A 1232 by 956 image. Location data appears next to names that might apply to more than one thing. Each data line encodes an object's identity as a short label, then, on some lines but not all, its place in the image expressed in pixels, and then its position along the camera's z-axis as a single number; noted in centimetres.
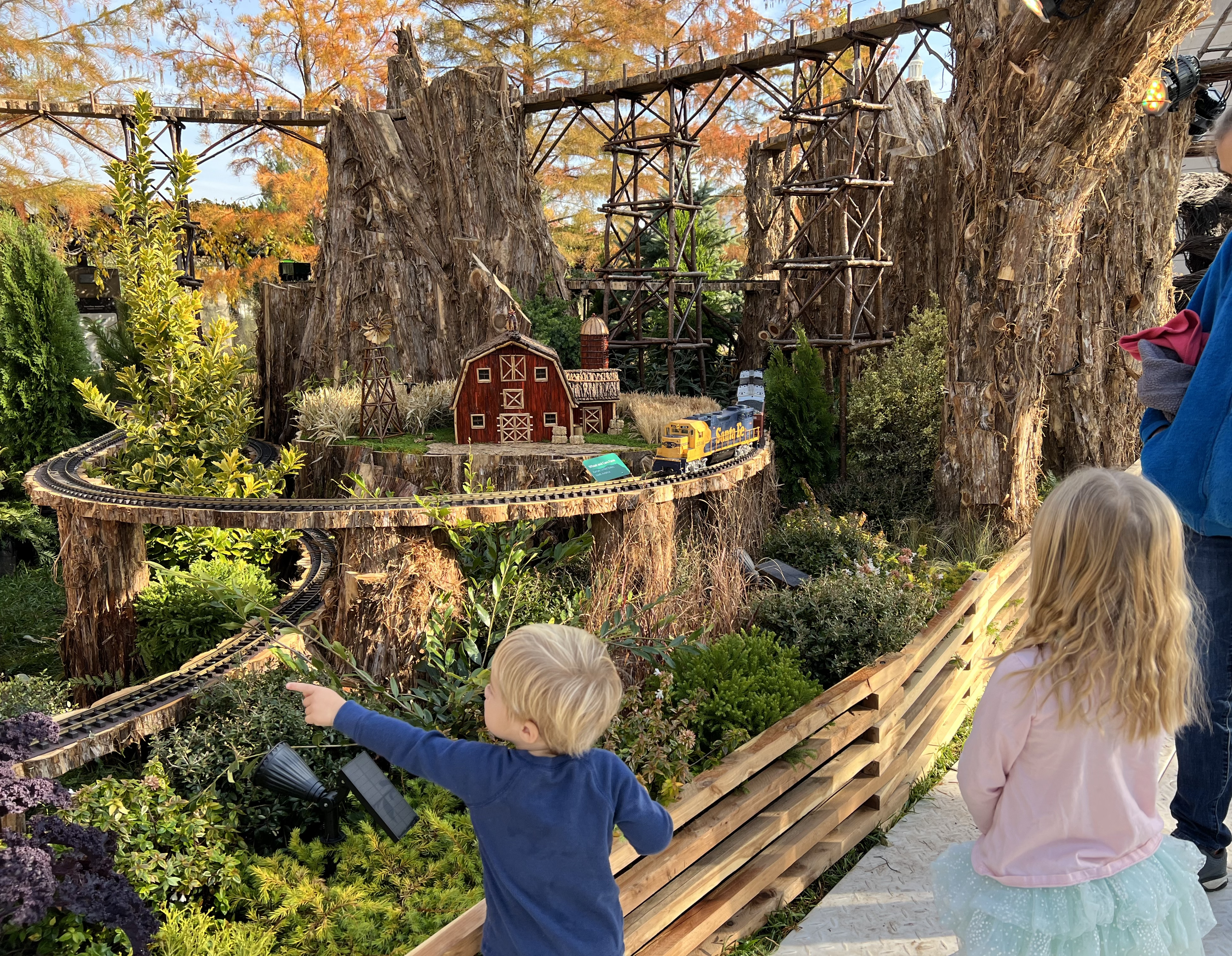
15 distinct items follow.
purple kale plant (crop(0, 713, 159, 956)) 269
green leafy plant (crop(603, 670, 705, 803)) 384
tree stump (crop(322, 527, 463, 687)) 548
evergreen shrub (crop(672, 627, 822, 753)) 460
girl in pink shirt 236
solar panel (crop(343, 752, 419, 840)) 255
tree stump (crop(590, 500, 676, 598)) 628
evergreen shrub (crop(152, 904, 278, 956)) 330
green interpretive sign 684
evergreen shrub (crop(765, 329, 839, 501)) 967
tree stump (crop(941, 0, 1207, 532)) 686
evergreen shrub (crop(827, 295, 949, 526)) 921
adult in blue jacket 314
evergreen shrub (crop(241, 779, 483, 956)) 341
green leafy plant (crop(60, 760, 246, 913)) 363
